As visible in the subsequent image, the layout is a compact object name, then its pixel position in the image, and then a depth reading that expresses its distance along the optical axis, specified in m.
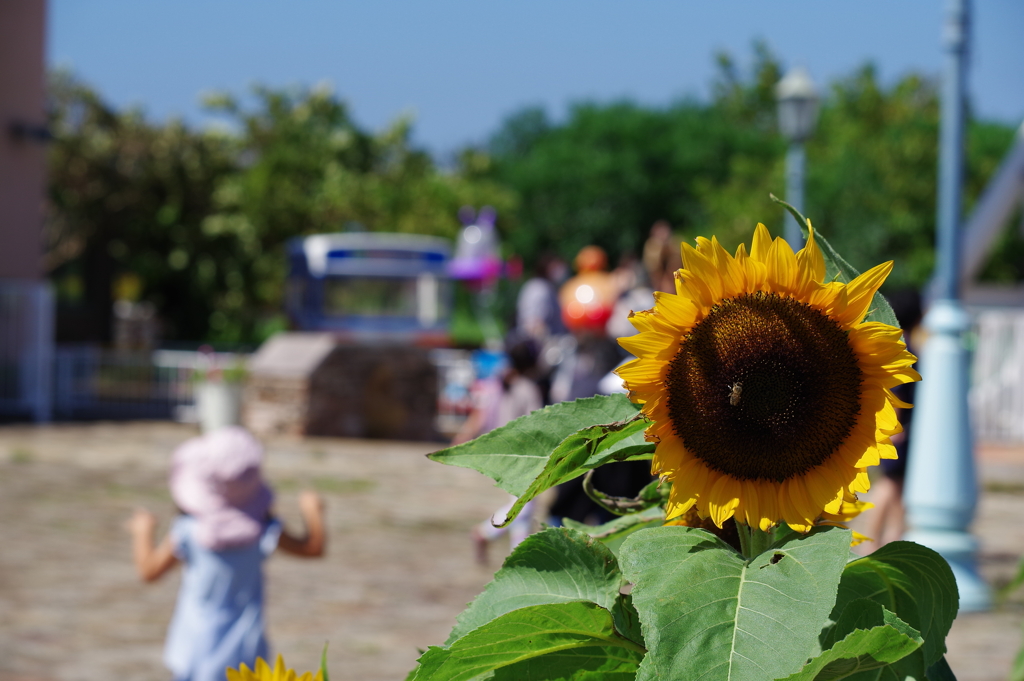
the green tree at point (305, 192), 27.89
